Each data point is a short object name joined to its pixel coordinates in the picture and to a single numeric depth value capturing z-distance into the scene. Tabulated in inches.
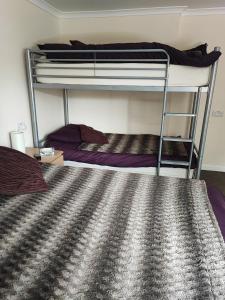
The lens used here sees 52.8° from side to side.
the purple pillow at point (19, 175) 65.8
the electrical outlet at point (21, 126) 105.2
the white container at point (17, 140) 96.2
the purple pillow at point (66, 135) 124.4
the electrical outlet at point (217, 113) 136.9
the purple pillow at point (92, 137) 128.8
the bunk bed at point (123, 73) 89.4
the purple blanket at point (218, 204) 55.1
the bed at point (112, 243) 37.1
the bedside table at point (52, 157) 97.6
